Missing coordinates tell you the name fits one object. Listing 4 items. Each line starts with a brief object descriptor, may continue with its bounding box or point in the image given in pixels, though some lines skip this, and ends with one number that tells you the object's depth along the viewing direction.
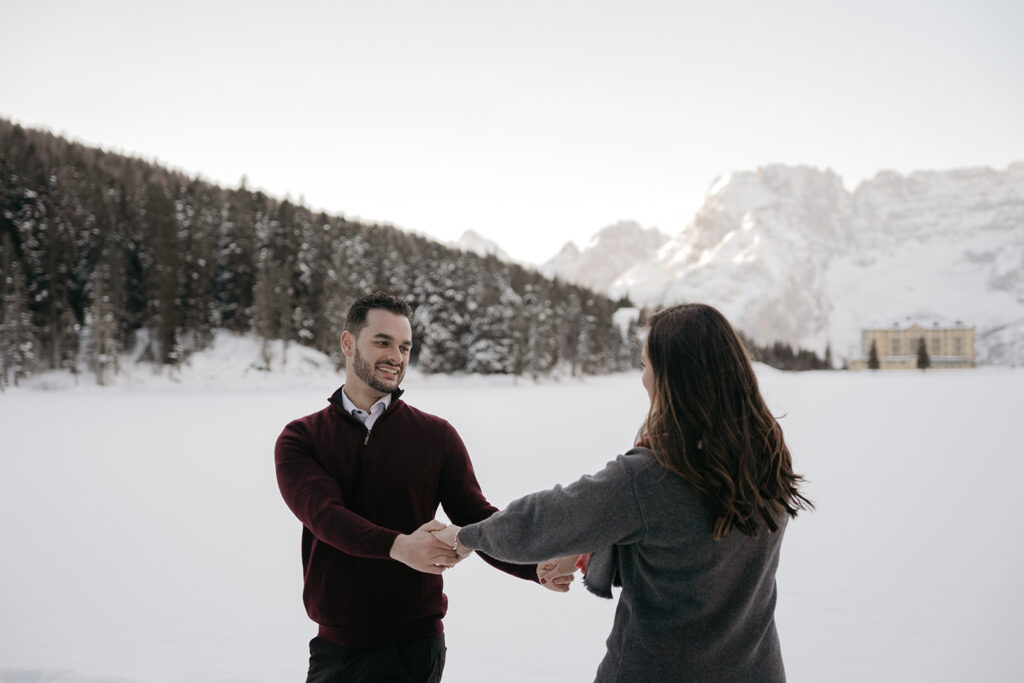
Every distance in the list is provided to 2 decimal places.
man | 2.68
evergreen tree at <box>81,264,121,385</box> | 49.59
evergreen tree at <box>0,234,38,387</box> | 47.12
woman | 1.93
